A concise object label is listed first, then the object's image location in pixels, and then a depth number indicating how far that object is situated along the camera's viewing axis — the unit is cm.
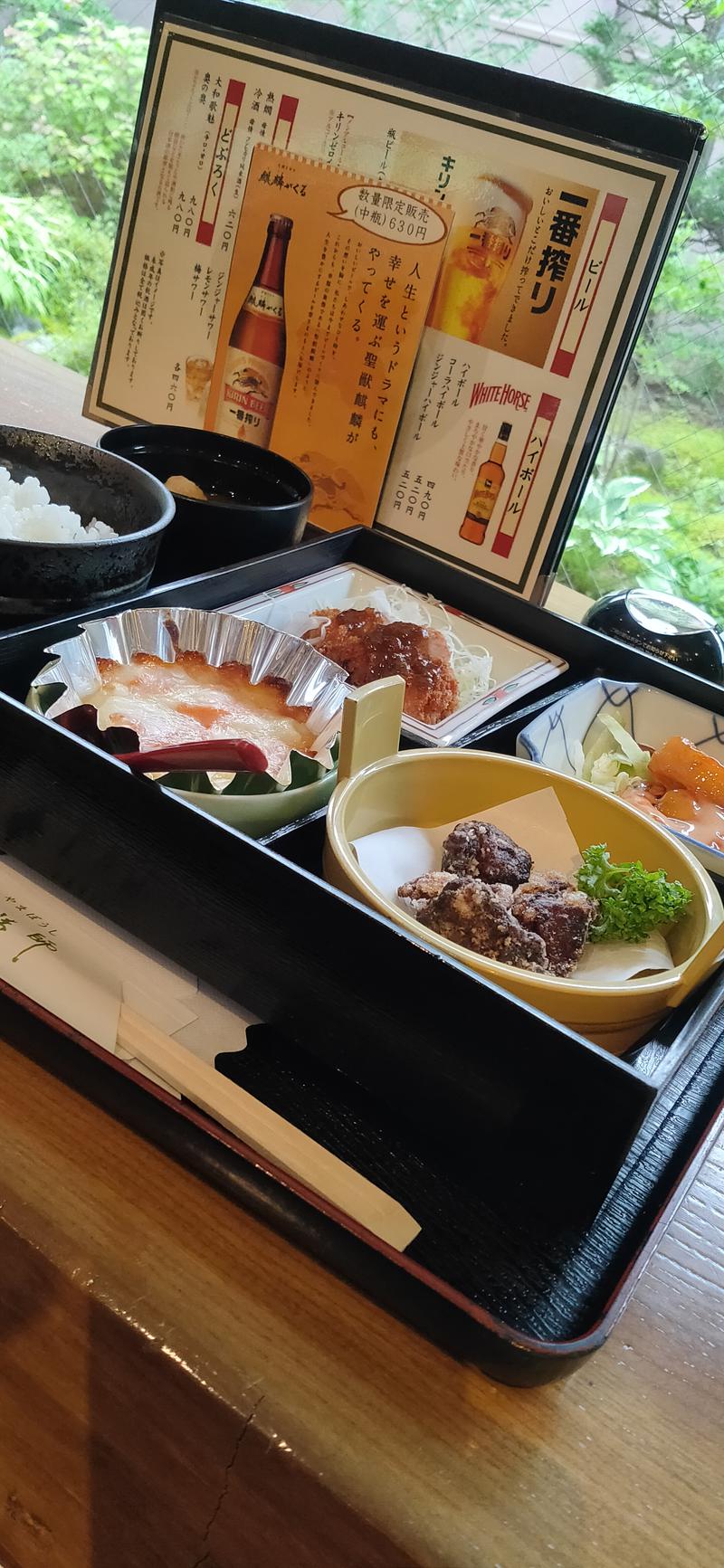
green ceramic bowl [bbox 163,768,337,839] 37
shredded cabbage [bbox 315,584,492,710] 53
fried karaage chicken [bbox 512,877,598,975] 36
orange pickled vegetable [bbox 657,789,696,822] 49
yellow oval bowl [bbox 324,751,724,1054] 33
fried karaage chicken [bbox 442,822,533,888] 38
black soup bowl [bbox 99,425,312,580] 54
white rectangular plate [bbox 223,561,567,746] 51
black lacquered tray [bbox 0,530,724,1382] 29
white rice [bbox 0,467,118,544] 47
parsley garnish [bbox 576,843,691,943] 38
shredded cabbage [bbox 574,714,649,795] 52
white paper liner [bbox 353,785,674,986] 37
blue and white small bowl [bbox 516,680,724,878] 51
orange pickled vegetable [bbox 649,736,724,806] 50
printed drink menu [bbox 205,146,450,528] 59
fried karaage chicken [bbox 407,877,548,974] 34
